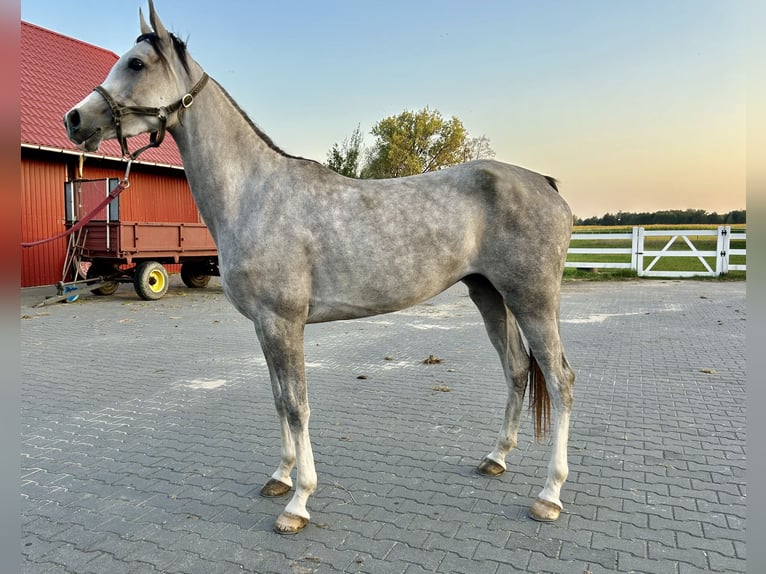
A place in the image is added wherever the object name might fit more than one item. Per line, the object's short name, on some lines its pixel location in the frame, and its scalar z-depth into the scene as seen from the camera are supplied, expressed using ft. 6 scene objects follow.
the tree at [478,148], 114.66
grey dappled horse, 8.82
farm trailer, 37.22
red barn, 42.57
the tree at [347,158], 80.69
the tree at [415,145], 101.86
